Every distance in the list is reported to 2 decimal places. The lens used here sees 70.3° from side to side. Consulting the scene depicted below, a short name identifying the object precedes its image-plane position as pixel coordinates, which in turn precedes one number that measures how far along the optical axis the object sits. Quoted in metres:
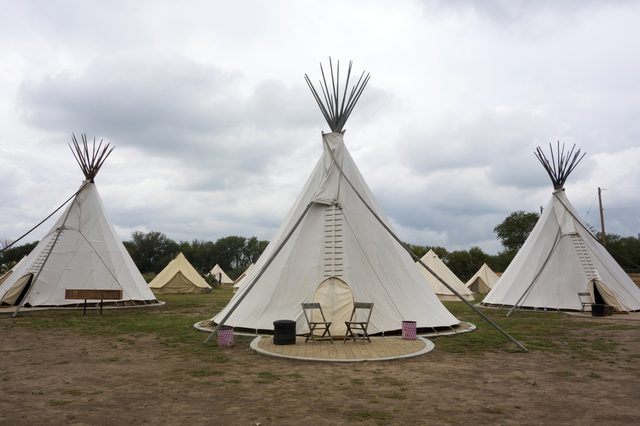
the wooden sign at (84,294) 16.21
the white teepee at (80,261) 18.48
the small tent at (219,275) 47.72
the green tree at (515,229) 58.75
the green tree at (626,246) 45.41
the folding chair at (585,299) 17.71
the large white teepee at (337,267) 11.18
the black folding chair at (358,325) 10.09
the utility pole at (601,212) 30.68
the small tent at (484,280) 34.85
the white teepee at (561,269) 18.41
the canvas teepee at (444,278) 27.59
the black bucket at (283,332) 9.65
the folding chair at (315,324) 10.09
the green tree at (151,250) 65.56
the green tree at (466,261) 54.50
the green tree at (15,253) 61.22
